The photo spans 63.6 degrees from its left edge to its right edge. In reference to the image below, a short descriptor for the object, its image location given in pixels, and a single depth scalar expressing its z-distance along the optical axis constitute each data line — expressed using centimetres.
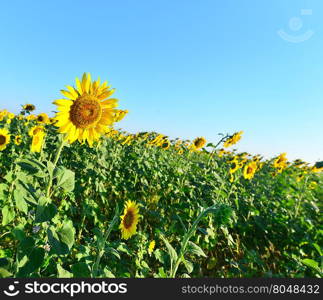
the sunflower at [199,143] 508
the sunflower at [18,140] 440
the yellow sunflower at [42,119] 530
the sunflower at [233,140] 452
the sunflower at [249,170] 463
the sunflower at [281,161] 648
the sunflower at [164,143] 613
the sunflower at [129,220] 227
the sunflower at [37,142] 295
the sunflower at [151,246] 249
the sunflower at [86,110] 186
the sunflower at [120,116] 459
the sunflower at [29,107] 655
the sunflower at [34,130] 348
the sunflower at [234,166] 393
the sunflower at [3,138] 379
